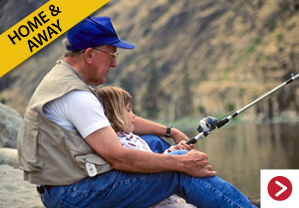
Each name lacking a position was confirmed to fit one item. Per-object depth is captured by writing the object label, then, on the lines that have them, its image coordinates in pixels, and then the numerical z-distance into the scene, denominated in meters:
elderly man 5.17
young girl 5.84
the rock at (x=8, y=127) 12.36
